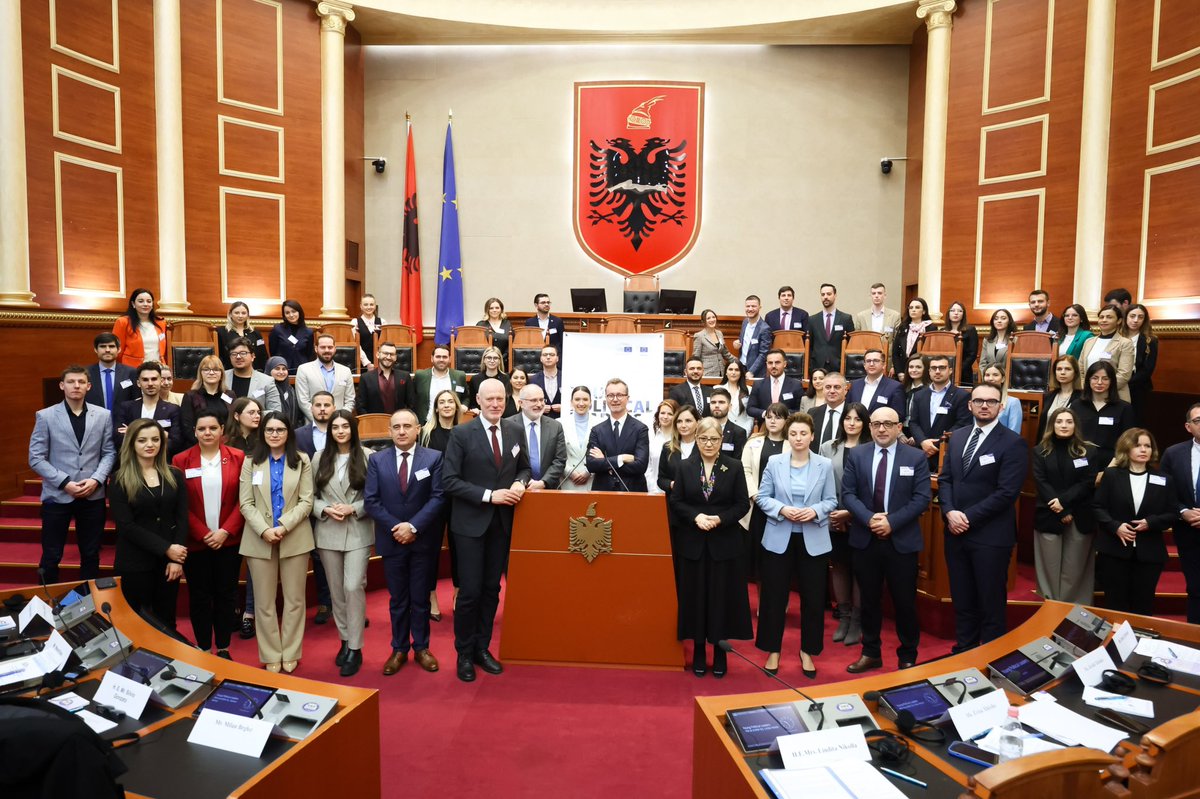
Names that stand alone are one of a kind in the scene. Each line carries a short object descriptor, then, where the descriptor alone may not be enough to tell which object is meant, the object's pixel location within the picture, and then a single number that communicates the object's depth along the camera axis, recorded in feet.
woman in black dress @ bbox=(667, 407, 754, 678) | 12.82
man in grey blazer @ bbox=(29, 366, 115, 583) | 14.14
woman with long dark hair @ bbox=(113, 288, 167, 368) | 19.66
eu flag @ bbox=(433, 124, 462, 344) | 32.86
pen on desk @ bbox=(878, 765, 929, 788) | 5.91
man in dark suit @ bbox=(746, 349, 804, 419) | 18.48
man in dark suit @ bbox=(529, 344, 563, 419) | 19.26
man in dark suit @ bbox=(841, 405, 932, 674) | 12.76
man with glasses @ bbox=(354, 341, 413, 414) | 18.62
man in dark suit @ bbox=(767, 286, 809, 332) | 24.67
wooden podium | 12.59
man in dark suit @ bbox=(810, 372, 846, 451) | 15.76
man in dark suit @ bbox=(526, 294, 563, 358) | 24.35
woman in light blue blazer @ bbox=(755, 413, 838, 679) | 13.03
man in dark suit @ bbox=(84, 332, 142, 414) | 16.28
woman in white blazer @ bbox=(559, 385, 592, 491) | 15.20
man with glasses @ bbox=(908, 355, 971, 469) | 16.46
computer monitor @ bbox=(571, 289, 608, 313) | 28.43
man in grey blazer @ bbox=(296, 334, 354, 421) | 18.01
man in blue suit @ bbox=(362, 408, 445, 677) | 12.98
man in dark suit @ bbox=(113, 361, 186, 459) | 14.88
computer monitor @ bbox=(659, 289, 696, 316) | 28.07
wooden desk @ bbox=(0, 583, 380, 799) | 6.04
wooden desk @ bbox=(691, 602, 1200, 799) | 6.01
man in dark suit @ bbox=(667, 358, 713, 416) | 18.30
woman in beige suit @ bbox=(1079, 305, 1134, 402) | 17.67
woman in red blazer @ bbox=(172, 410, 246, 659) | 12.46
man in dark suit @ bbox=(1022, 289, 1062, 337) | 21.84
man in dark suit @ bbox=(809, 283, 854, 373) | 23.53
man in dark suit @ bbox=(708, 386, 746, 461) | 15.58
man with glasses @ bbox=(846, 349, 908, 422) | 17.19
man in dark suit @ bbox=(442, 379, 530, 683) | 12.78
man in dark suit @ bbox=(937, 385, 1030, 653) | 12.28
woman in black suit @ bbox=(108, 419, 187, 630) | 11.62
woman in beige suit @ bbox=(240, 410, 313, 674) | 12.57
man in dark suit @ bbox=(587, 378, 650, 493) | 14.57
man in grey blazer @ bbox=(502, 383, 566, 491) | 14.14
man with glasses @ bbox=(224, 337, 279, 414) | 16.60
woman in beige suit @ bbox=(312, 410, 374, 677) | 13.03
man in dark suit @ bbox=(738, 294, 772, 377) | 23.62
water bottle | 6.05
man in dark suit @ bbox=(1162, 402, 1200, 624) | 12.68
